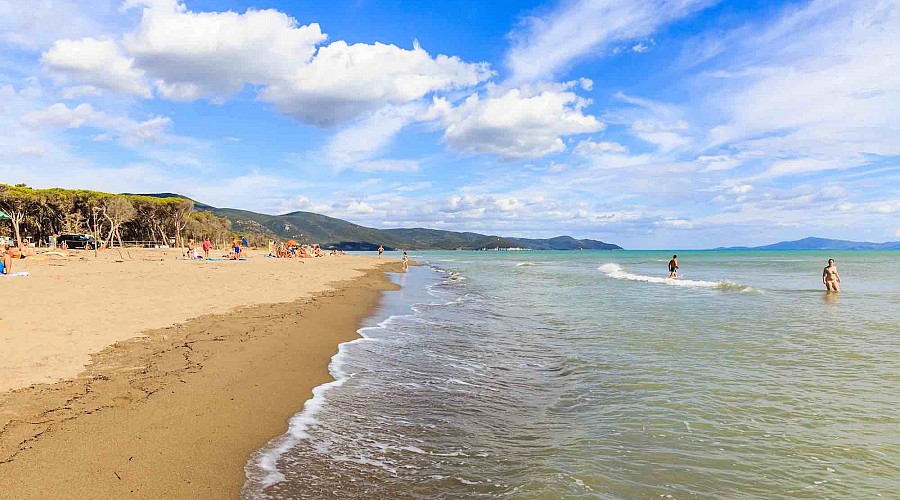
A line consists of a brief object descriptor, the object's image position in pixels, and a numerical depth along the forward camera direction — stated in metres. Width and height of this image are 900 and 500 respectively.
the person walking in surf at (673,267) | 32.61
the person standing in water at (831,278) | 23.19
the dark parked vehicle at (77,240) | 49.42
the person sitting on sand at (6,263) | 18.12
